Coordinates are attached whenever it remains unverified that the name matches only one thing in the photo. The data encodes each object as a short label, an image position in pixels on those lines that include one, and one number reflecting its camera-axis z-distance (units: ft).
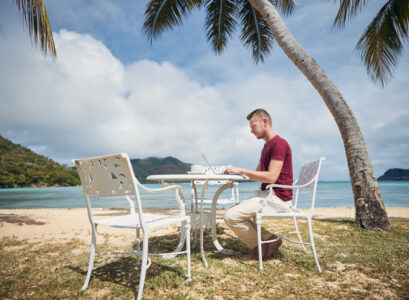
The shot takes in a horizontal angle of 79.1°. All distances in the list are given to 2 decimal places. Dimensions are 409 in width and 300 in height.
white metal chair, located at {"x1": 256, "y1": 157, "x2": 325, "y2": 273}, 8.52
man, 9.04
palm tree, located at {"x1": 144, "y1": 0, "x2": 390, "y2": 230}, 15.10
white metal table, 8.69
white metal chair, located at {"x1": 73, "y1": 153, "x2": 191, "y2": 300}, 6.43
